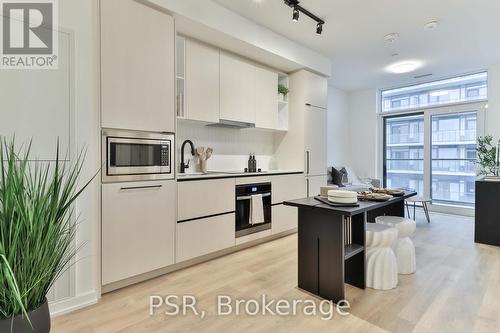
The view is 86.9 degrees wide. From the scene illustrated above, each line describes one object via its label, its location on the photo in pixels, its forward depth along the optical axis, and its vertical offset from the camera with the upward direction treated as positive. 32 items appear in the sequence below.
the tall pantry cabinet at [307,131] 4.08 +0.53
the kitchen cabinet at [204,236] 2.65 -0.77
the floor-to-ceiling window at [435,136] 5.03 +0.59
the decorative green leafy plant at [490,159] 3.73 +0.09
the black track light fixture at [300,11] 2.68 +1.64
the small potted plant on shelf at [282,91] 4.12 +1.14
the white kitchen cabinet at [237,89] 3.35 +1.00
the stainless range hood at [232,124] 3.37 +0.53
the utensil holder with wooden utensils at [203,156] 3.32 +0.10
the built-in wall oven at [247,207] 3.20 -0.53
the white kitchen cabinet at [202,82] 2.99 +0.97
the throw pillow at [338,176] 5.23 -0.23
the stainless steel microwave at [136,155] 2.19 +0.08
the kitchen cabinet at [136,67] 2.16 +0.86
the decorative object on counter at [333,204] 2.01 -0.30
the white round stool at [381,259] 2.21 -0.80
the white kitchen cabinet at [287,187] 3.61 -0.33
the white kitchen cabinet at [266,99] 3.77 +0.96
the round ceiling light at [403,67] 4.50 +1.73
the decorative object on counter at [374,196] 2.24 -0.28
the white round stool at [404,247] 2.51 -0.79
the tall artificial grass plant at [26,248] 1.14 -0.38
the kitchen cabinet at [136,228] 2.17 -0.57
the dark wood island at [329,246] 1.98 -0.66
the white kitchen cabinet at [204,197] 2.65 -0.36
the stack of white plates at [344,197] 2.03 -0.25
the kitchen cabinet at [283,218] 3.62 -0.77
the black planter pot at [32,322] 1.13 -0.71
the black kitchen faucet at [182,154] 3.18 +0.12
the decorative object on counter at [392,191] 2.53 -0.27
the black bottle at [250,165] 3.88 -0.01
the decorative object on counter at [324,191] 2.41 -0.25
